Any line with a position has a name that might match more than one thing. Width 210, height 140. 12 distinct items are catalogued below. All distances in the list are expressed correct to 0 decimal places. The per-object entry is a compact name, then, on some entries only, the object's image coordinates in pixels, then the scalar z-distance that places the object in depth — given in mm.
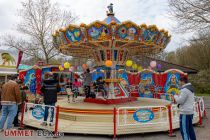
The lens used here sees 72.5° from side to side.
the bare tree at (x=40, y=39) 17166
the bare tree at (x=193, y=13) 9007
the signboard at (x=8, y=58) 10841
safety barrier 4192
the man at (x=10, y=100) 4409
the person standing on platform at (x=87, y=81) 7643
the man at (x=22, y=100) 5068
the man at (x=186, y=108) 3385
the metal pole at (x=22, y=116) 4889
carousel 4315
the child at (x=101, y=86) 7204
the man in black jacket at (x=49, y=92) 4580
